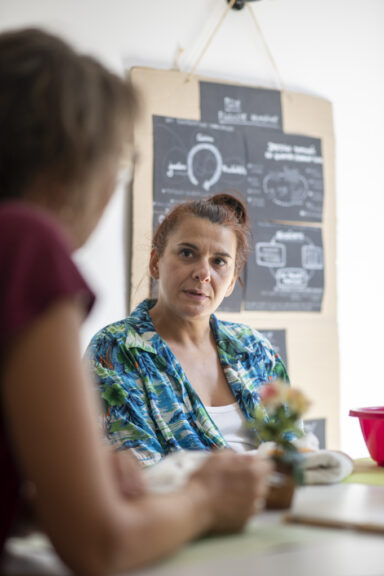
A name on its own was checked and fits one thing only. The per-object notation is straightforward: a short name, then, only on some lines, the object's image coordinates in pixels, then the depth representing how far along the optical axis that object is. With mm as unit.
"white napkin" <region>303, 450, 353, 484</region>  1445
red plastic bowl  1752
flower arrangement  1113
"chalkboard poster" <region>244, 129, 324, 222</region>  3305
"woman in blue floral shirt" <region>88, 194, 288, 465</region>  1813
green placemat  1513
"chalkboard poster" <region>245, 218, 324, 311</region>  3264
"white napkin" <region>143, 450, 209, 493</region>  997
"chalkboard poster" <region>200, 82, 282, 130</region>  3189
